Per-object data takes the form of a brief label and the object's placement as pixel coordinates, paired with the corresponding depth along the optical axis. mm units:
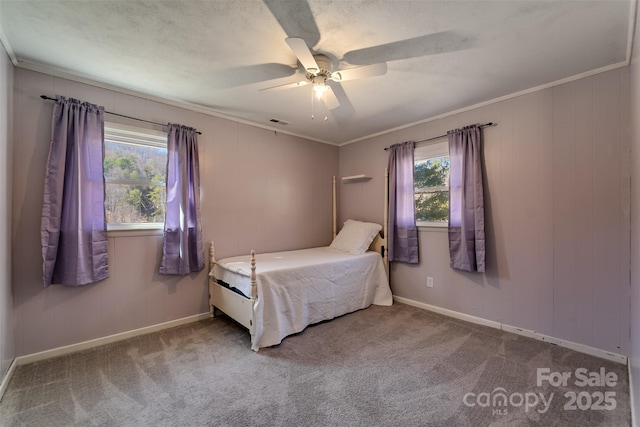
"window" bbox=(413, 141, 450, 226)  3289
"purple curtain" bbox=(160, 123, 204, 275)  2771
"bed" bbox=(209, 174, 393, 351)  2473
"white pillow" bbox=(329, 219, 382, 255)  3660
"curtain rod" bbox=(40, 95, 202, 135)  2213
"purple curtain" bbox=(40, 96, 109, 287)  2197
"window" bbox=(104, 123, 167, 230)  2582
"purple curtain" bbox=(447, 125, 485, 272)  2838
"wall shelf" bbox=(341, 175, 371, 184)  4011
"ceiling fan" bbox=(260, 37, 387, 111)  1805
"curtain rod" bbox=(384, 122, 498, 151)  2857
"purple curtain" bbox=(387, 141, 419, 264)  3480
